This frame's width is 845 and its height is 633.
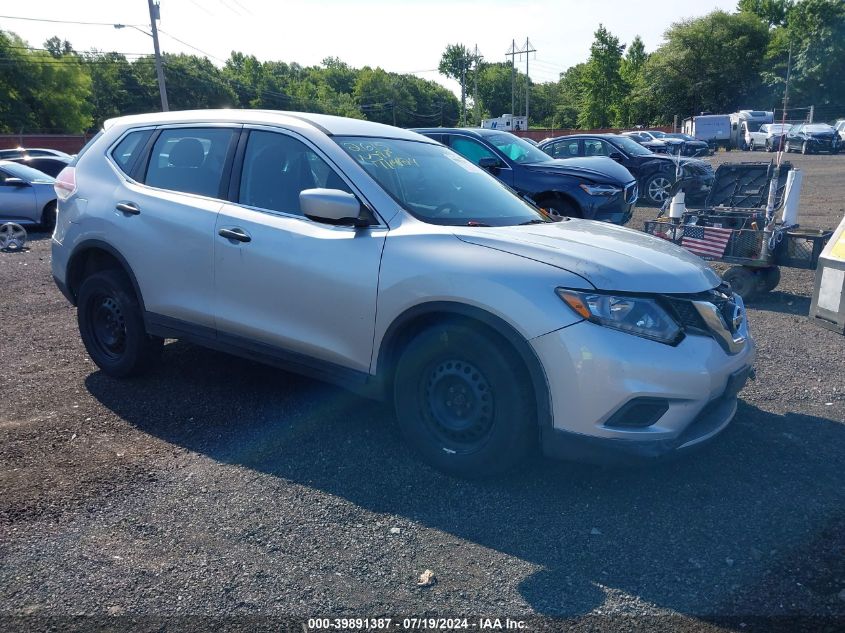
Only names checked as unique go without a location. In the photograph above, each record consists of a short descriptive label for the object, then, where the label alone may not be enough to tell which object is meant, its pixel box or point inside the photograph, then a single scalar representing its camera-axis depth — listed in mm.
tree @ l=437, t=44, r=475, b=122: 108488
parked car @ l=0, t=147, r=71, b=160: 17828
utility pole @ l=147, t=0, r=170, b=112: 38438
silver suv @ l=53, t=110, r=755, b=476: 3338
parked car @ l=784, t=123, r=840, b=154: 39938
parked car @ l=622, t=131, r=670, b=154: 32188
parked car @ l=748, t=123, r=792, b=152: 41372
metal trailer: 7301
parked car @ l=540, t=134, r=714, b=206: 15781
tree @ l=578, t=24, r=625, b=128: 80188
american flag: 7617
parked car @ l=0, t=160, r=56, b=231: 13648
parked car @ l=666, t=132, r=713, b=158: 36906
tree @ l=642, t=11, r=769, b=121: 74750
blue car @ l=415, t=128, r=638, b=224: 10211
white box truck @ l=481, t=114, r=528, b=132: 64375
